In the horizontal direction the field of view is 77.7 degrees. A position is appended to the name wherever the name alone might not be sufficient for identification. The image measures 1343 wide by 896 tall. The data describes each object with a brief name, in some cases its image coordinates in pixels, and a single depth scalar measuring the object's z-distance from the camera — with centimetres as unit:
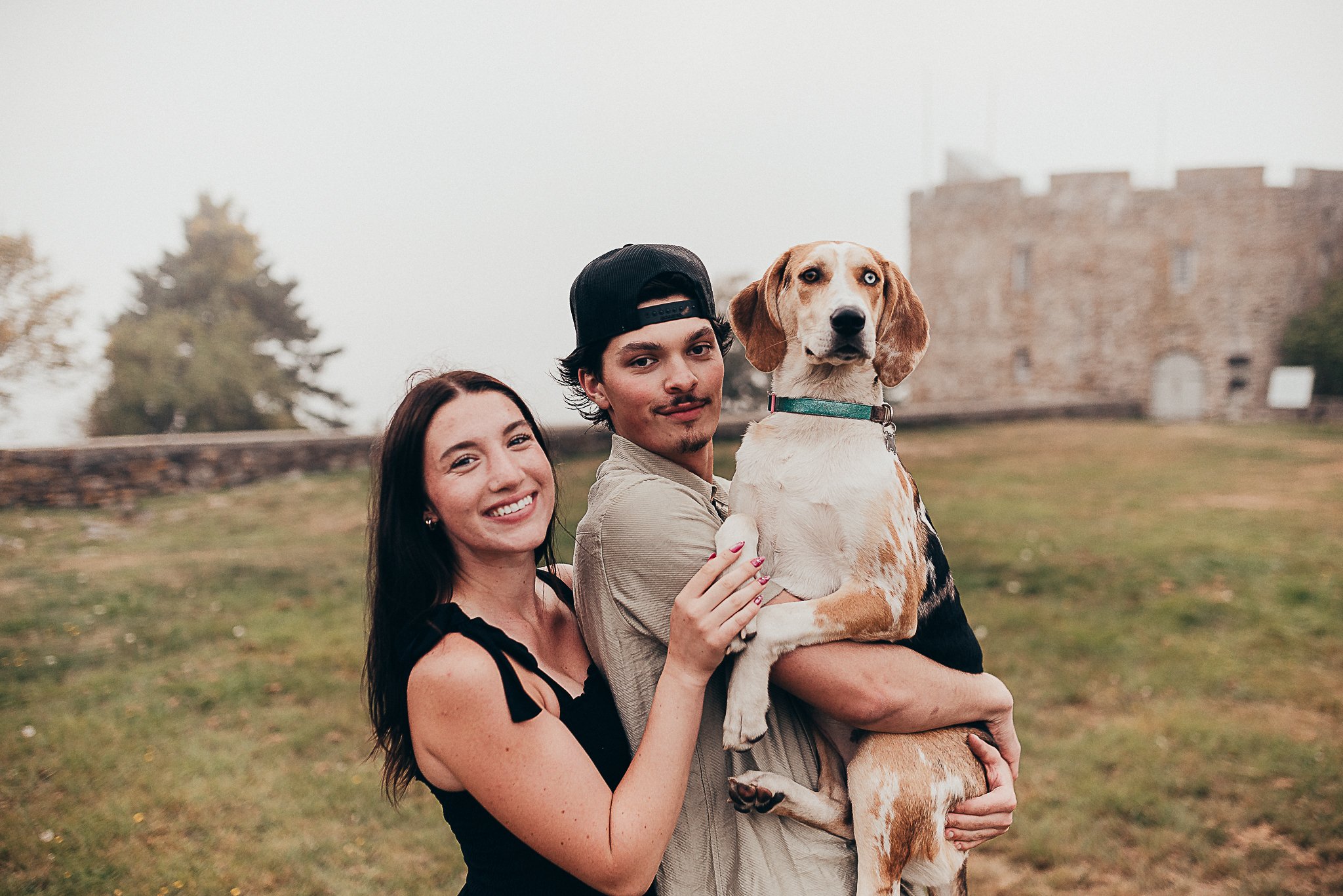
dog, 195
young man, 187
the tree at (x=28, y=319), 1703
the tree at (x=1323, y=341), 2592
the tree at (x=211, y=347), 2053
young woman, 169
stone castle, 2734
